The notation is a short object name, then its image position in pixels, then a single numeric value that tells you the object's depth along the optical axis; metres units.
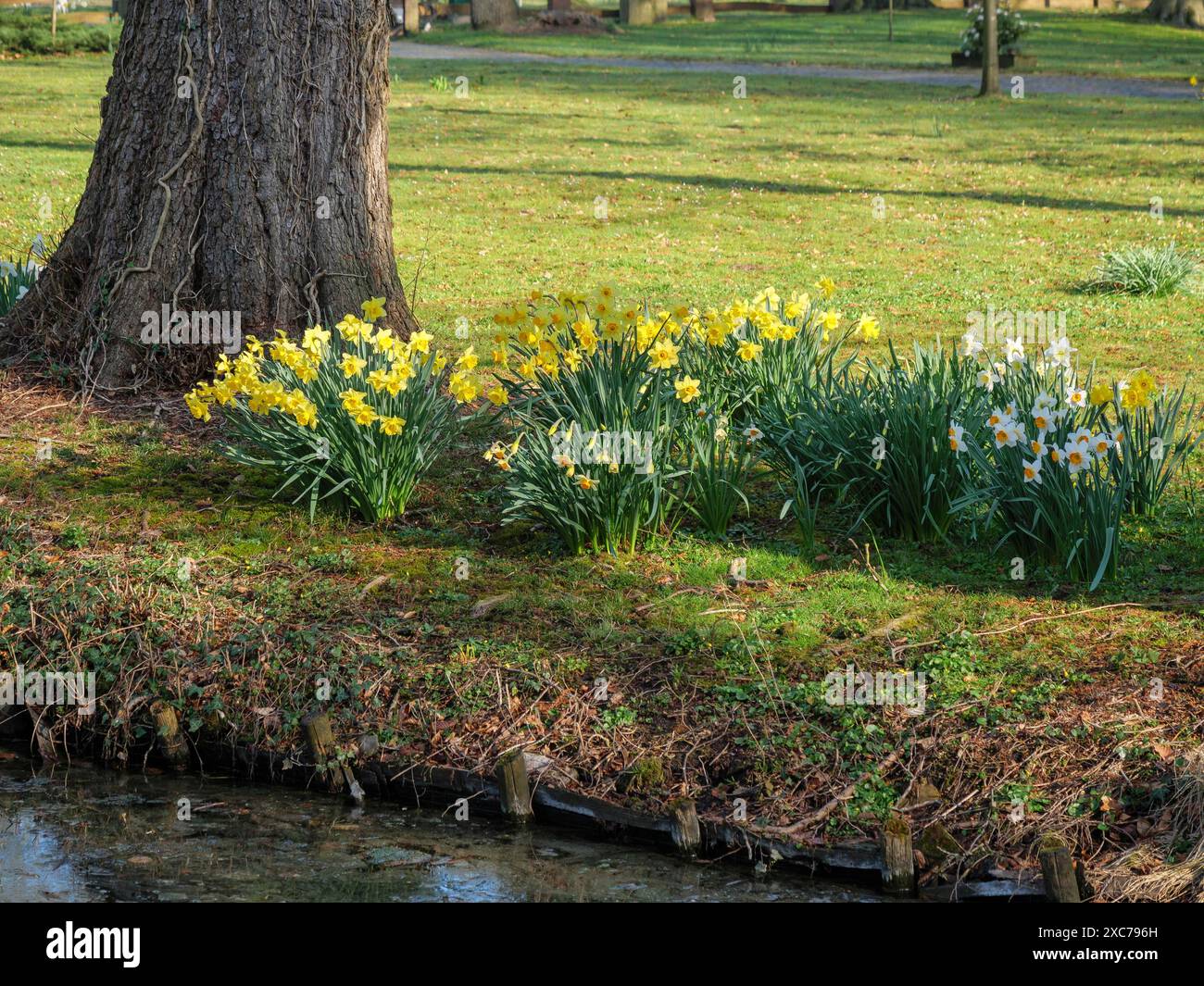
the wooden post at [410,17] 34.00
